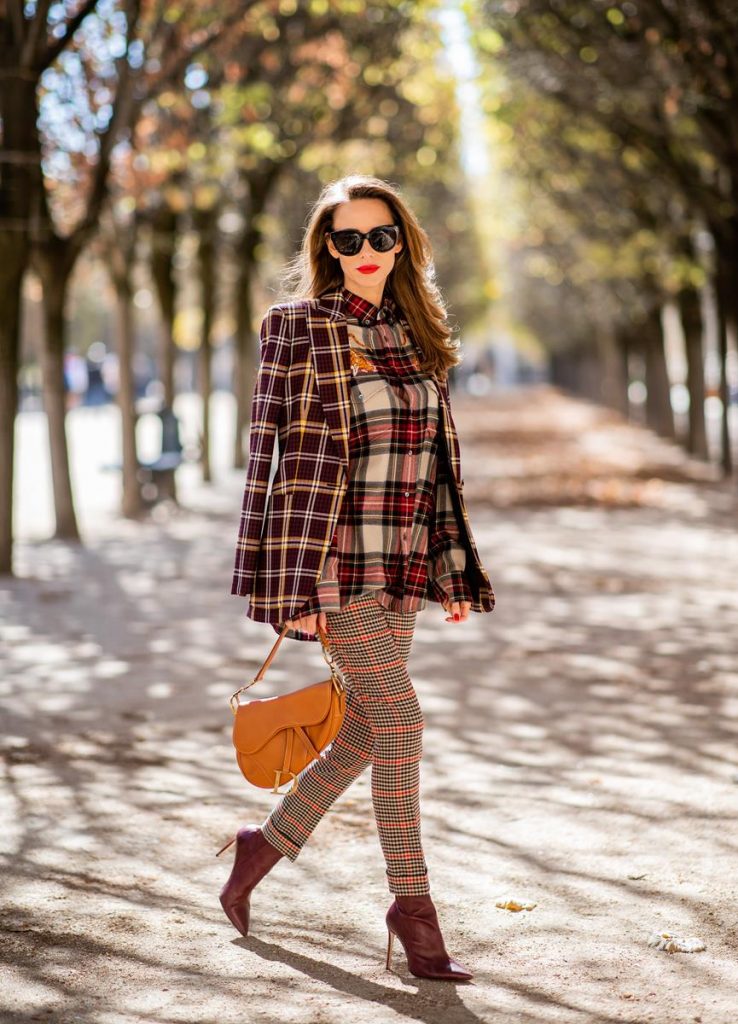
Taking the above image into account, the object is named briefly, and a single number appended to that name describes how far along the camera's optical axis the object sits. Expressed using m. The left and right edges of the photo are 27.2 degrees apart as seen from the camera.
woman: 3.84
